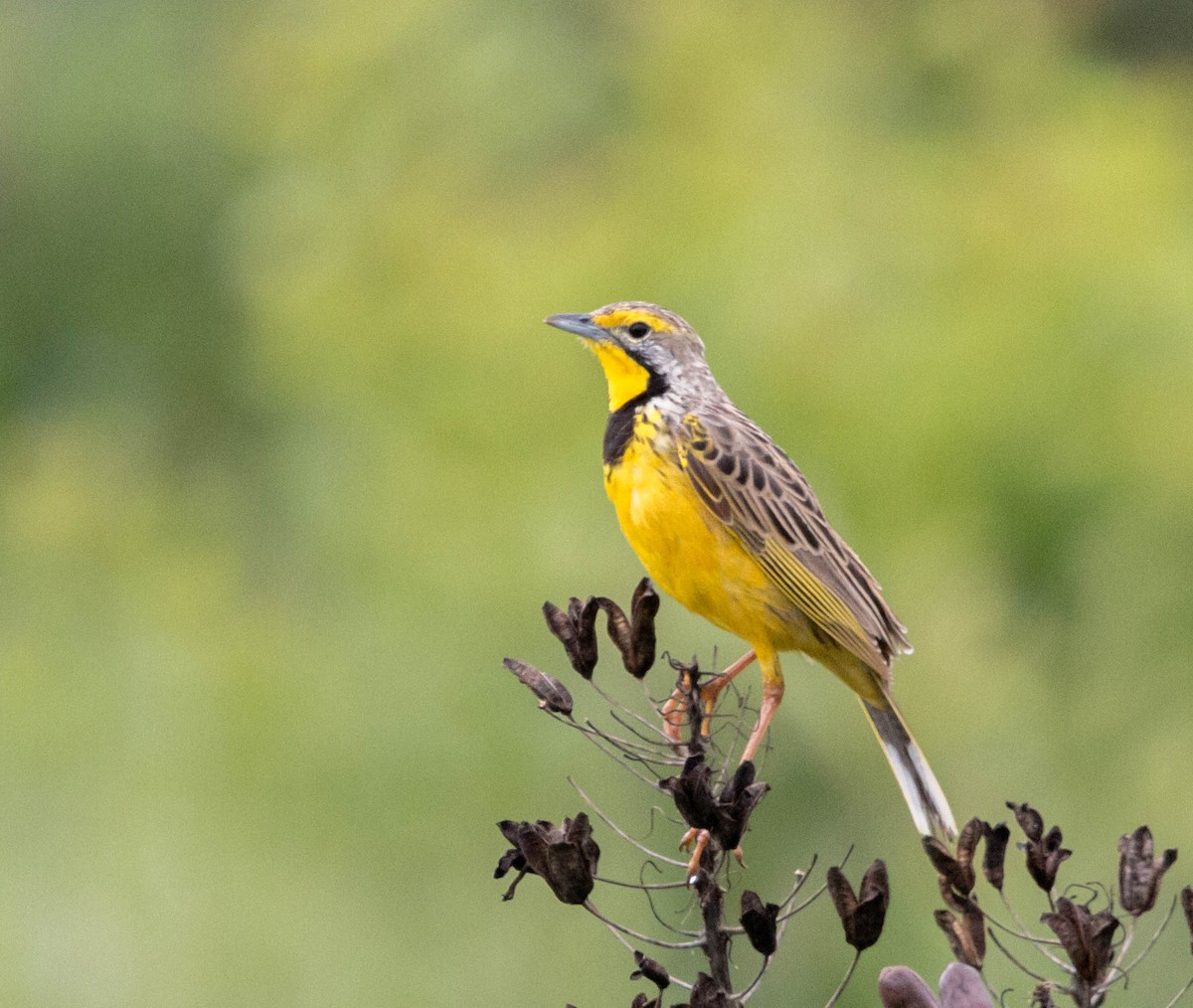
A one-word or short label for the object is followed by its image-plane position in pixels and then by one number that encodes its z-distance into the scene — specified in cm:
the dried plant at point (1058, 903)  474
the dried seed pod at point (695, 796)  531
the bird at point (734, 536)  793
